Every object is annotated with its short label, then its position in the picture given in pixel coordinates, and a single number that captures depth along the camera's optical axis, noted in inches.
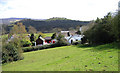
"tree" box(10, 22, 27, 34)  2215.1
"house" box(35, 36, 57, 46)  2077.8
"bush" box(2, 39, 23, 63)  812.1
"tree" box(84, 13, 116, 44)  1185.7
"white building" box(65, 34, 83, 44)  2425.3
